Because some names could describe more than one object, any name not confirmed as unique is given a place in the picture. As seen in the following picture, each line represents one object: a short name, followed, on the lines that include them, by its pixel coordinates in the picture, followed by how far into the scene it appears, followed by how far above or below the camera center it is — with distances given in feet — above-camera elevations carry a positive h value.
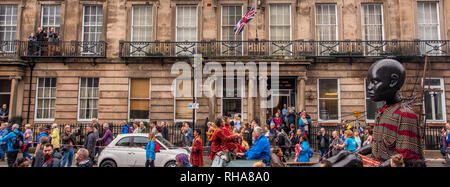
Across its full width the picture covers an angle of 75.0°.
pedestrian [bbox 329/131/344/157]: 33.31 -3.80
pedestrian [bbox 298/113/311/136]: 49.83 -2.13
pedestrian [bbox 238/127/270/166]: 21.81 -2.99
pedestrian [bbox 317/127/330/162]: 42.19 -4.57
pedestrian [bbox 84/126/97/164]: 38.17 -4.30
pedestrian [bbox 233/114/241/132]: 51.08 -2.17
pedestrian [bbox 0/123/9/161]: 40.80 -4.99
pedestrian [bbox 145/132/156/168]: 30.96 -4.24
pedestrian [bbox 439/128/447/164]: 43.29 -4.75
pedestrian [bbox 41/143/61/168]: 21.99 -3.81
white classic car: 35.50 -5.42
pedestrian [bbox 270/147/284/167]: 19.48 -3.48
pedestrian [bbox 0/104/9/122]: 59.77 -1.14
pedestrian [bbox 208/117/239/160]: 26.37 -2.58
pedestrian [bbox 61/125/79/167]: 35.70 -4.52
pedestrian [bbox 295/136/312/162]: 29.73 -4.26
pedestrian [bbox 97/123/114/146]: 41.11 -3.96
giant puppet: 14.02 -0.78
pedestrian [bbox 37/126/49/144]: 36.86 -2.84
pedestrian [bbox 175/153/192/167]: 20.70 -3.61
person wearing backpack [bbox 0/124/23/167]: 37.06 -4.48
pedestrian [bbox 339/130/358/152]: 30.83 -3.36
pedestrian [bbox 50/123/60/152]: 38.71 -3.67
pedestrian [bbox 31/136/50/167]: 24.37 -4.23
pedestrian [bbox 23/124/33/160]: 39.06 -4.27
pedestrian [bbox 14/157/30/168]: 19.78 -3.67
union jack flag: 53.11 +16.50
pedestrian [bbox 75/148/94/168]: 21.45 -3.60
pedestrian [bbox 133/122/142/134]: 48.91 -3.33
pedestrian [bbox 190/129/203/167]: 27.25 -4.08
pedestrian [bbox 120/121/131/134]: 51.70 -3.36
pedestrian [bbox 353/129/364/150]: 39.06 -3.59
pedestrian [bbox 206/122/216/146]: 43.42 -2.89
